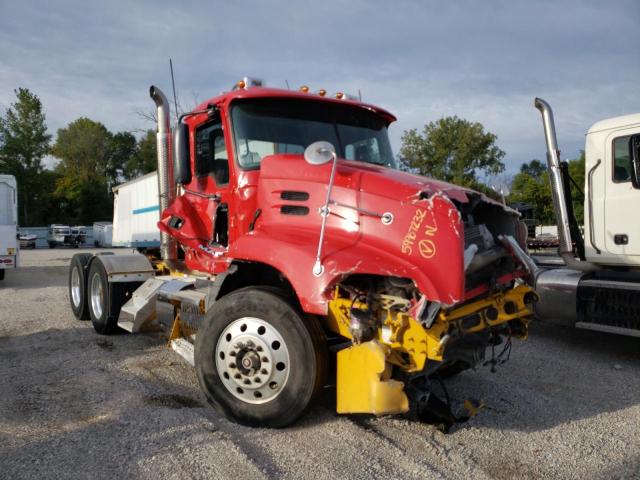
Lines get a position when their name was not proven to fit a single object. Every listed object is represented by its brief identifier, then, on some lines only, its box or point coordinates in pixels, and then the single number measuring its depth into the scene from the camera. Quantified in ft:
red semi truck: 11.62
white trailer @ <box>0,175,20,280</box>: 47.91
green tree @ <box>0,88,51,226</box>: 165.78
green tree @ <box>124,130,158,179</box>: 184.67
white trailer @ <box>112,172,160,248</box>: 34.01
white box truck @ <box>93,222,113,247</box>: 127.71
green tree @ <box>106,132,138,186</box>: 212.02
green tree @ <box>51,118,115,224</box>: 190.70
